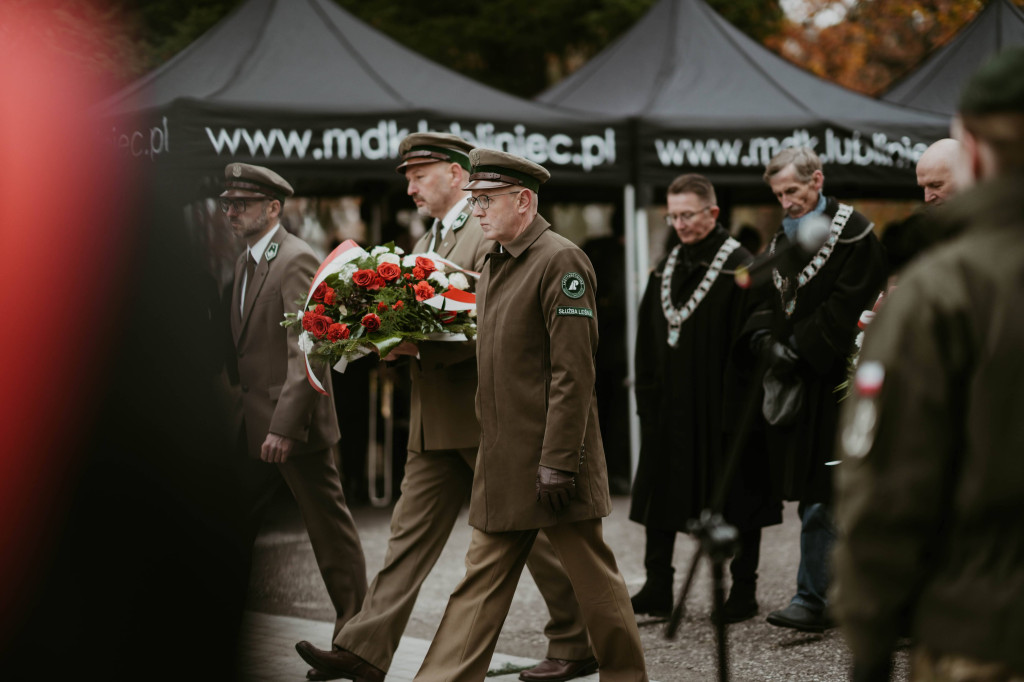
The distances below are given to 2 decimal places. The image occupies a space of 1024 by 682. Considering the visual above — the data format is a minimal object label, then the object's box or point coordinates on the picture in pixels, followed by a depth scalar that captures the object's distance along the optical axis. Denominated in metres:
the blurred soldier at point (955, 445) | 4.03
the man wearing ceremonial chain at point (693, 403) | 11.95
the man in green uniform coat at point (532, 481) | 8.39
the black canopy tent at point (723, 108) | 17.74
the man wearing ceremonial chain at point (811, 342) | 10.96
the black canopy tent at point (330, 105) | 16.09
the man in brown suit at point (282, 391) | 10.36
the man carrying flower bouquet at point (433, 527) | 9.46
